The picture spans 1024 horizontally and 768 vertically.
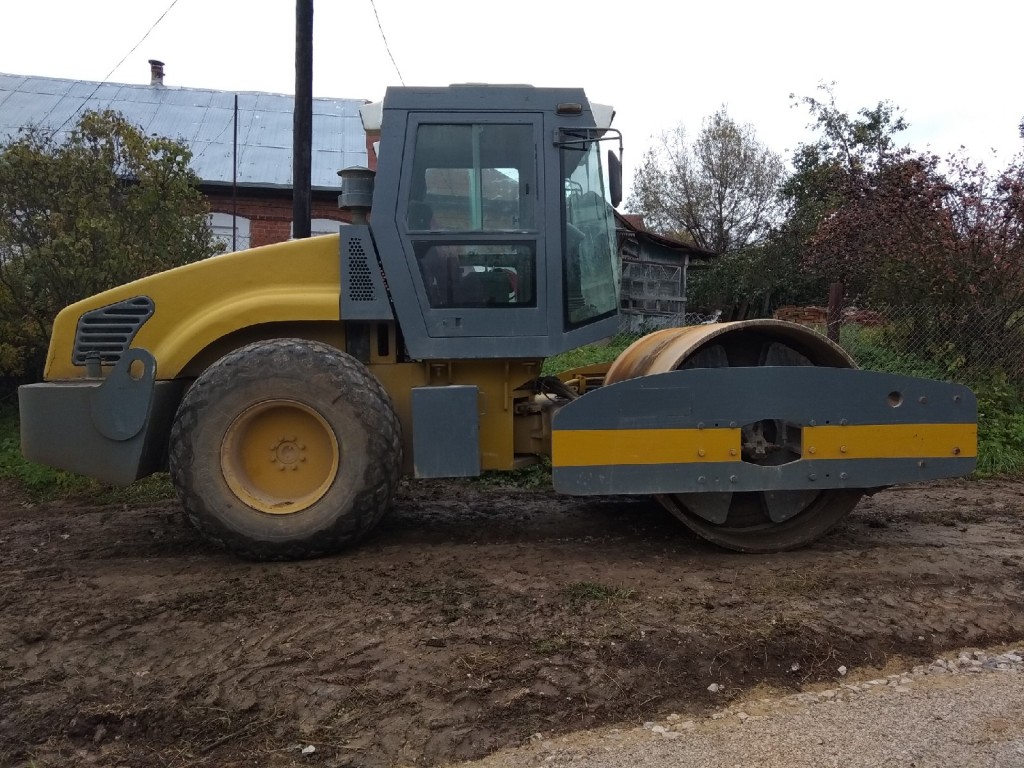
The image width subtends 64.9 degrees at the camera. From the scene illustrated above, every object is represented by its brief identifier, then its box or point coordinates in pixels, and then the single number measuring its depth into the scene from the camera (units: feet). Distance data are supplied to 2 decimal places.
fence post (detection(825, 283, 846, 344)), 27.48
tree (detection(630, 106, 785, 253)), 92.27
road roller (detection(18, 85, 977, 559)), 14.33
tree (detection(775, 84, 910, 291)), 63.82
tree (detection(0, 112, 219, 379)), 25.70
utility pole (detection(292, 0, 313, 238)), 27.81
